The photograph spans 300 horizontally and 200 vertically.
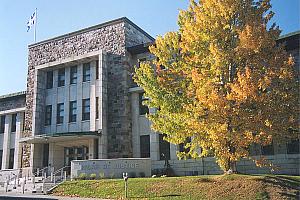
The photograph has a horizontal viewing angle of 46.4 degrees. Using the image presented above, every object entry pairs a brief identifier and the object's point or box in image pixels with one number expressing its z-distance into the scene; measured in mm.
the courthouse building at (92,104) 29250
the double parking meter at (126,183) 18778
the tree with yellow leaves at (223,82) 16453
